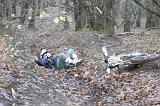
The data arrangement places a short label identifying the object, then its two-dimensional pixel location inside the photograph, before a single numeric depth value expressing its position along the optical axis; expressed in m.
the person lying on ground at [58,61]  10.15
